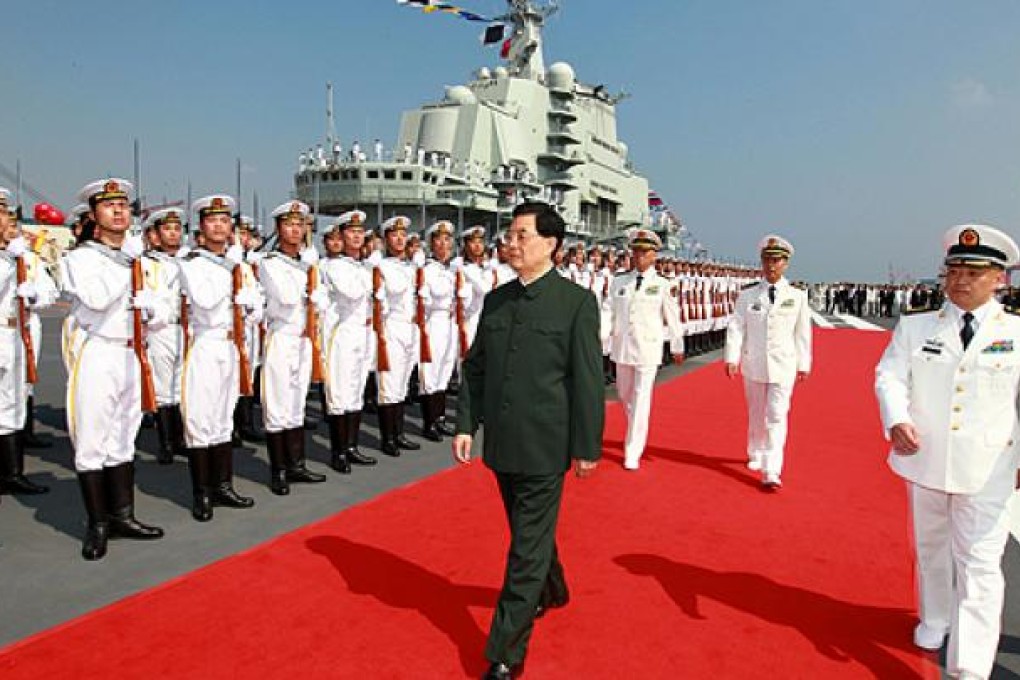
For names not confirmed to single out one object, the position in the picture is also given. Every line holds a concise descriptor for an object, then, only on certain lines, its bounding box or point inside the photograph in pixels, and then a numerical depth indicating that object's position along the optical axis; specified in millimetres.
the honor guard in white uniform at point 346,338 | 5875
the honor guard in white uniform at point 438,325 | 7086
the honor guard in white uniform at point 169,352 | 5406
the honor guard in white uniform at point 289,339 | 5281
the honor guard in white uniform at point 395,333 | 6414
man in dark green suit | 2801
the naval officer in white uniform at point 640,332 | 6184
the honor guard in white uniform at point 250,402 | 6961
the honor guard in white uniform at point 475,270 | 8359
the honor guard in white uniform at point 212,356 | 4730
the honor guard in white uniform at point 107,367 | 4035
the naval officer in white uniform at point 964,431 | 2658
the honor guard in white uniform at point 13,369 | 5227
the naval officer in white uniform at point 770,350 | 5523
